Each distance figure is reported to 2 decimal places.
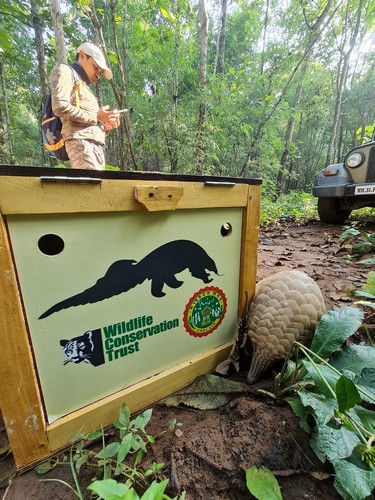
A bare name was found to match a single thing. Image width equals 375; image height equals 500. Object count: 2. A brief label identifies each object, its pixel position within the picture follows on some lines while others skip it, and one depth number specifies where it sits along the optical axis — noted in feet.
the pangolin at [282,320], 2.95
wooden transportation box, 1.98
